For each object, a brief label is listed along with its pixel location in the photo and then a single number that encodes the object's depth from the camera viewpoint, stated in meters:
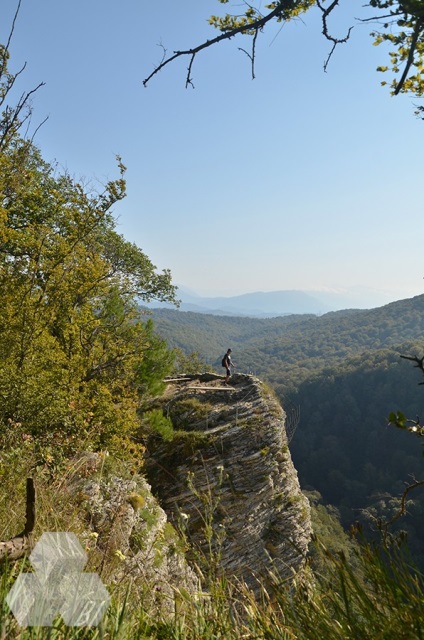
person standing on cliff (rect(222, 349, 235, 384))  14.91
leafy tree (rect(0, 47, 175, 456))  7.50
